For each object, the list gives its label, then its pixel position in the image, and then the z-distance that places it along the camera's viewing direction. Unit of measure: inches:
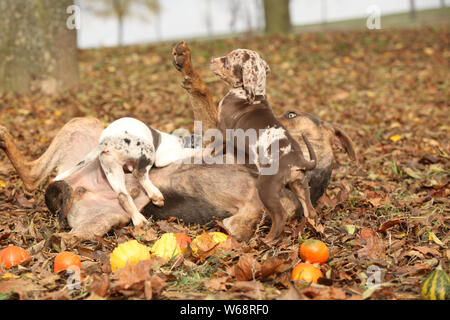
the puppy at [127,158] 155.0
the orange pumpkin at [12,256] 125.2
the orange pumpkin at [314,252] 125.0
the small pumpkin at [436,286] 99.3
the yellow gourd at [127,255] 118.6
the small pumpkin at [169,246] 127.8
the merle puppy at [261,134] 135.8
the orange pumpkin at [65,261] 120.8
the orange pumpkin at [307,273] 114.0
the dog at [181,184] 151.7
